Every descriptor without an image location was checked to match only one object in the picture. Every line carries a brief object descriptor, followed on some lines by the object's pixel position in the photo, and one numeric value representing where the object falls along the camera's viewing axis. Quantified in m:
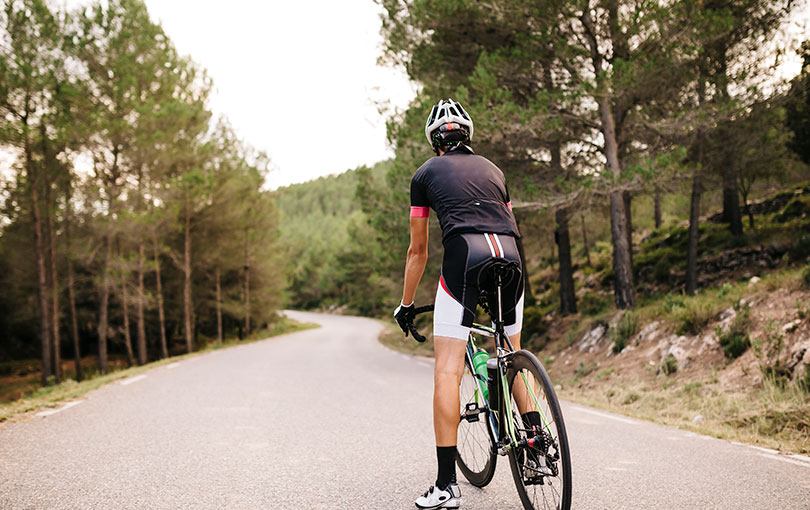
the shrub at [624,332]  9.75
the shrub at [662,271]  15.39
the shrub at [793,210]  16.37
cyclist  2.54
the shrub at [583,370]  9.57
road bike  2.32
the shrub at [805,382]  5.39
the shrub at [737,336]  7.07
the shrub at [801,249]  11.03
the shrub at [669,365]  7.80
